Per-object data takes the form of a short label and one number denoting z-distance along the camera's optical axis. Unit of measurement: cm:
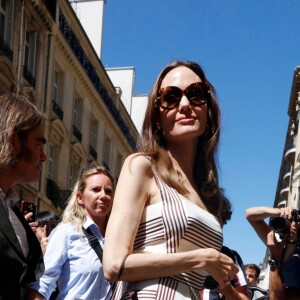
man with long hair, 205
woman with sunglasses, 175
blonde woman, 349
